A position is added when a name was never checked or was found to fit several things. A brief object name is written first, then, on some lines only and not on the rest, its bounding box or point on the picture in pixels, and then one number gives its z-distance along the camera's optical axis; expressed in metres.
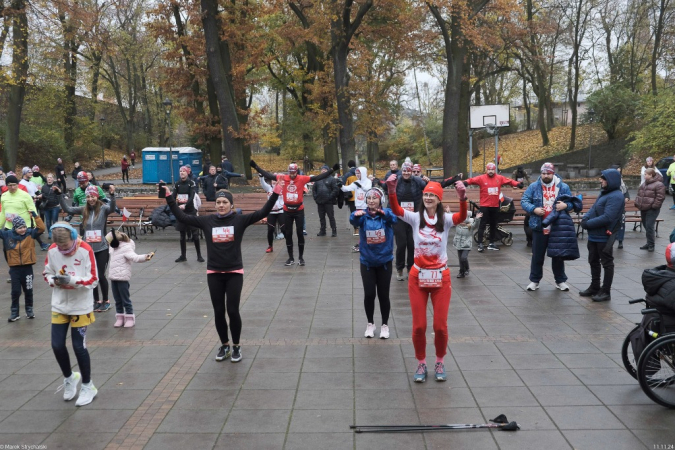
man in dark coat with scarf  9.69
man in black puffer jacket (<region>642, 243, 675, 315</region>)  5.28
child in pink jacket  8.18
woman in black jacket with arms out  6.49
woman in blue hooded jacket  7.04
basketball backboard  30.98
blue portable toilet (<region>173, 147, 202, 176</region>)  35.02
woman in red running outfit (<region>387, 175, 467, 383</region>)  5.87
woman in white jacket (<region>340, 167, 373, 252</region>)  12.05
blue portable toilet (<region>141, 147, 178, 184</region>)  34.69
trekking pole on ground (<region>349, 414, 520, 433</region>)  4.94
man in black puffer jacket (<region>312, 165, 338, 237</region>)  16.14
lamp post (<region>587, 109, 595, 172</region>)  34.76
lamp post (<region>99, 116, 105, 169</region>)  47.39
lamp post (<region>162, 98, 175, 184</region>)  29.33
